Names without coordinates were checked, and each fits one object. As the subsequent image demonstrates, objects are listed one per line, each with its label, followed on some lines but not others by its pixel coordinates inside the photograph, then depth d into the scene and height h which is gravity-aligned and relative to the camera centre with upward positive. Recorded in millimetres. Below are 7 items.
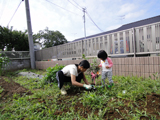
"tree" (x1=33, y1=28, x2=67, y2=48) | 20531 +4388
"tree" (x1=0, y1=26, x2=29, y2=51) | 10548 +2196
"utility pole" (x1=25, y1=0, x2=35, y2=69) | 8000 +1962
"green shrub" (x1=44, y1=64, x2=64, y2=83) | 3104 -512
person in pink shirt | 2314 -209
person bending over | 2113 -368
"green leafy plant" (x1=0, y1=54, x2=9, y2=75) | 4877 -19
